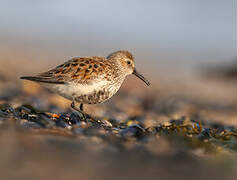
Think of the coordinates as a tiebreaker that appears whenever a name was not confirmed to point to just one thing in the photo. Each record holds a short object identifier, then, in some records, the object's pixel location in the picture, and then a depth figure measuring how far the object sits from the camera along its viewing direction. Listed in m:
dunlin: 9.21
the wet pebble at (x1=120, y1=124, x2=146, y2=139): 7.76
